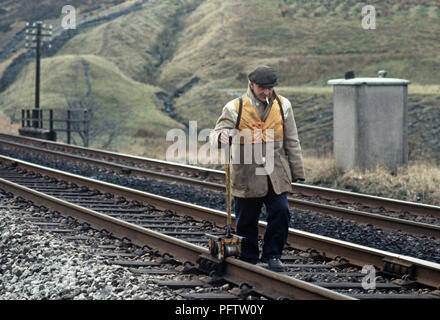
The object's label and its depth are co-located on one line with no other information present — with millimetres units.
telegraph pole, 32469
